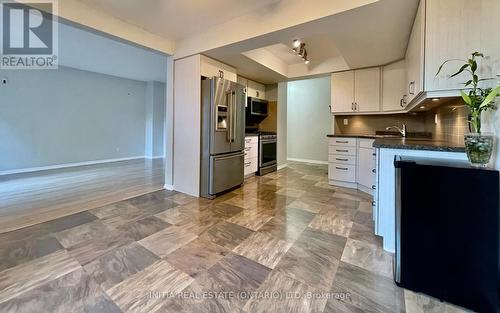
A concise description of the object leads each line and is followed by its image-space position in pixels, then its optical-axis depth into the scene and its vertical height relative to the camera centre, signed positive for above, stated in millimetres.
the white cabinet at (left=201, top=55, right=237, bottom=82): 3516 +1456
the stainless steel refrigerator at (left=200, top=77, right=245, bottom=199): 3424 +333
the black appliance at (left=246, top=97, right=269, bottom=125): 5117 +1063
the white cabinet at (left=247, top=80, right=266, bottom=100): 5159 +1569
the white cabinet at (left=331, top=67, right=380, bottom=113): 4055 +1217
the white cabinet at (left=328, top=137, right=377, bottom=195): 3701 -140
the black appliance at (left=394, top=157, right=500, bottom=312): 1278 -476
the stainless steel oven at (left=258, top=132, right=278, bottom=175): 5103 +38
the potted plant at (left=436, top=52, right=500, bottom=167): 1360 +189
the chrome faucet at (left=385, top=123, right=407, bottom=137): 3869 +461
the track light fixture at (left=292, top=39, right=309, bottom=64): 3562 +1720
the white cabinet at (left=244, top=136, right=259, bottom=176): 4669 -13
